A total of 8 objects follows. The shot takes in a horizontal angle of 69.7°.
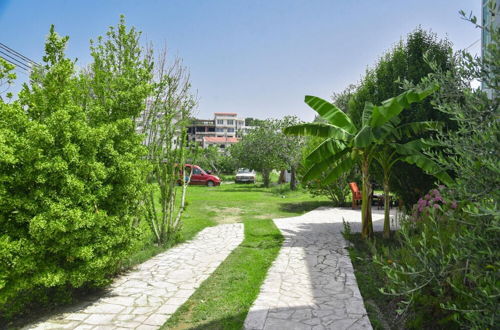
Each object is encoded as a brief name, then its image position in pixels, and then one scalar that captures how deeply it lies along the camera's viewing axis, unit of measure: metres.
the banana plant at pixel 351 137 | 8.16
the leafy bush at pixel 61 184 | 4.50
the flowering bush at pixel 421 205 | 7.36
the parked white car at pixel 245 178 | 36.47
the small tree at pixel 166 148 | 8.62
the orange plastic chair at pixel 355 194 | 16.34
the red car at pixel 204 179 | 32.34
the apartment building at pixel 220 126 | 115.00
